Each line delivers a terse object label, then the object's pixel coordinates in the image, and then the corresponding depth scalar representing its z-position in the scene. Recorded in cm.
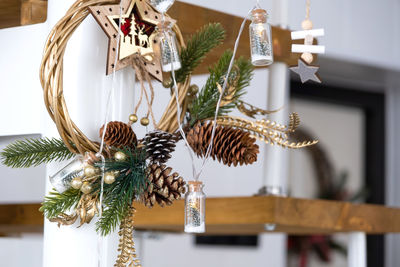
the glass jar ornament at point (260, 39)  108
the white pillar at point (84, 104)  111
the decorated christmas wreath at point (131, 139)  106
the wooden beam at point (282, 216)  134
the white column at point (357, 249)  160
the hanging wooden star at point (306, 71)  110
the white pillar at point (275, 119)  151
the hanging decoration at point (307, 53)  109
